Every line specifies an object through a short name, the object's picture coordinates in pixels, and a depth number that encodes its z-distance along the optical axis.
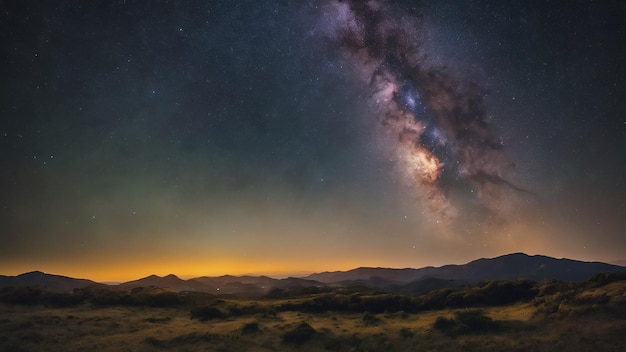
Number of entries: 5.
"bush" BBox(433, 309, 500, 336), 32.84
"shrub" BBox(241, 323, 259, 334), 35.88
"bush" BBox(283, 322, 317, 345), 33.72
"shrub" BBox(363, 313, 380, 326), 40.12
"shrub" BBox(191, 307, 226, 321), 45.36
